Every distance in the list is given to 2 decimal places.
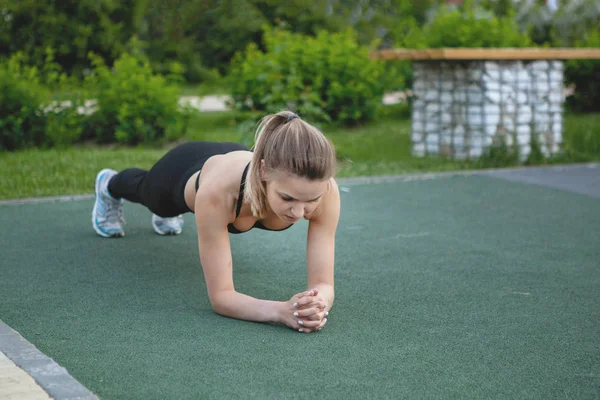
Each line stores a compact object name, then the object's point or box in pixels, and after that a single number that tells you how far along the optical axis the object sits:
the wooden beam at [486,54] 6.48
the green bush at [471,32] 8.55
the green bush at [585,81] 11.07
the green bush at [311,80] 8.55
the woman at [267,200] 2.52
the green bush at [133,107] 7.75
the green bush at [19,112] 7.36
